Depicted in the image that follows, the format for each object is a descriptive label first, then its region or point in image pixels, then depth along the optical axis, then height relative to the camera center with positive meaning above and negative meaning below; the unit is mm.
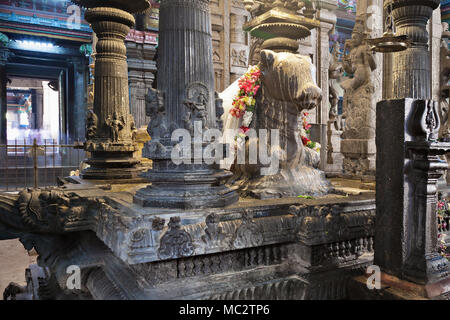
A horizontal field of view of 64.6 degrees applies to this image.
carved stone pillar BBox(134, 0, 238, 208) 3334 +401
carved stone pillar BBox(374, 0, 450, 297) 2871 -352
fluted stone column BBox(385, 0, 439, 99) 5684 +1590
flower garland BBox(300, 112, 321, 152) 5068 +176
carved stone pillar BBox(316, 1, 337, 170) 10703 +2570
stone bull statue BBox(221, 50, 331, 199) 4316 +287
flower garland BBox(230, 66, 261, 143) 4629 +634
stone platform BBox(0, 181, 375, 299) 2908 -892
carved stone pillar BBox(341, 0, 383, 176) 7161 +1015
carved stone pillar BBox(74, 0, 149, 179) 6012 +951
